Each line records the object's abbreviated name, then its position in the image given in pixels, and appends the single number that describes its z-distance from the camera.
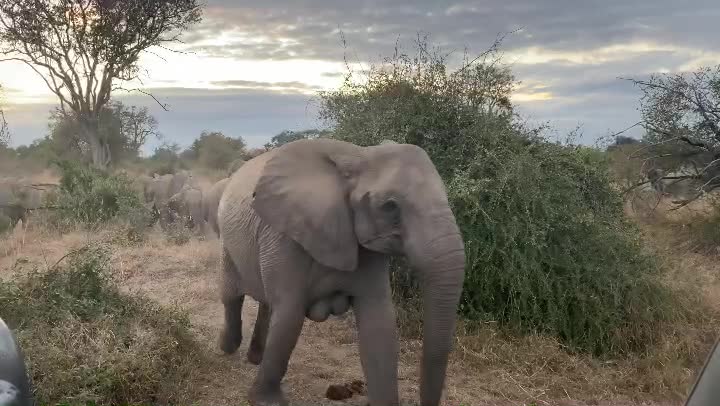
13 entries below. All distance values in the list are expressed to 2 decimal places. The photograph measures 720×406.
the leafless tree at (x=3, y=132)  15.33
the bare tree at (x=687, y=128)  12.70
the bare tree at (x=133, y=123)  25.42
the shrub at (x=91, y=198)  13.66
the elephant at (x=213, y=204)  10.97
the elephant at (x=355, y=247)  3.76
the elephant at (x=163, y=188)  15.43
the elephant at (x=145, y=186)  16.36
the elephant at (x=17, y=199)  13.20
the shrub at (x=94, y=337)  4.83
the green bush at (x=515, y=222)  7.06
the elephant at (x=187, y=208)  13.59
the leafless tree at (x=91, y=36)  19.73
